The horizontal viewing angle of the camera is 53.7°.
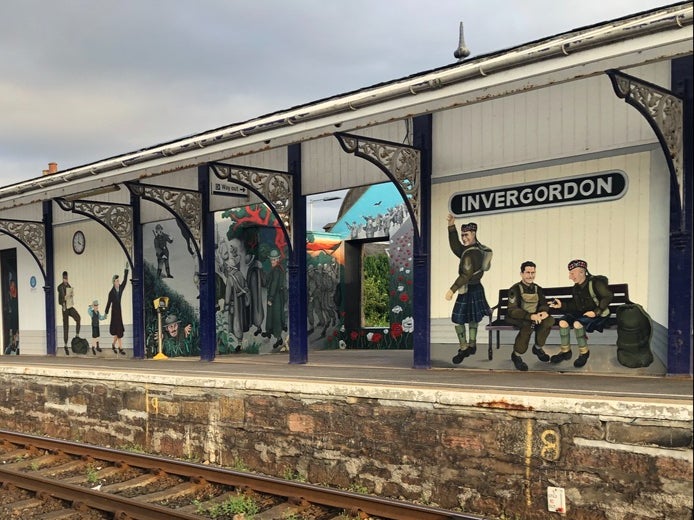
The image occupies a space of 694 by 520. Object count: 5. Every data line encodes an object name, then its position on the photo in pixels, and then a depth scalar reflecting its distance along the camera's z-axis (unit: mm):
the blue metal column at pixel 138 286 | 16953
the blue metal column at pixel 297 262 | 13203
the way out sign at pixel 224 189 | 15227
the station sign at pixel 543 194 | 9227
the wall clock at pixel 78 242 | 18547
